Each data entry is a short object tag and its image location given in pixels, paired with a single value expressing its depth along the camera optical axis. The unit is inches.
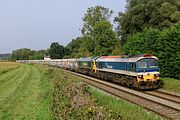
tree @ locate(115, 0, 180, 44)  2596.0
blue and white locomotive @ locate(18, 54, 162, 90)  1248.8
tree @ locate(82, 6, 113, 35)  4315.9
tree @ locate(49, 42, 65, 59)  6472.4
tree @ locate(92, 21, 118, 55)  3179.1
